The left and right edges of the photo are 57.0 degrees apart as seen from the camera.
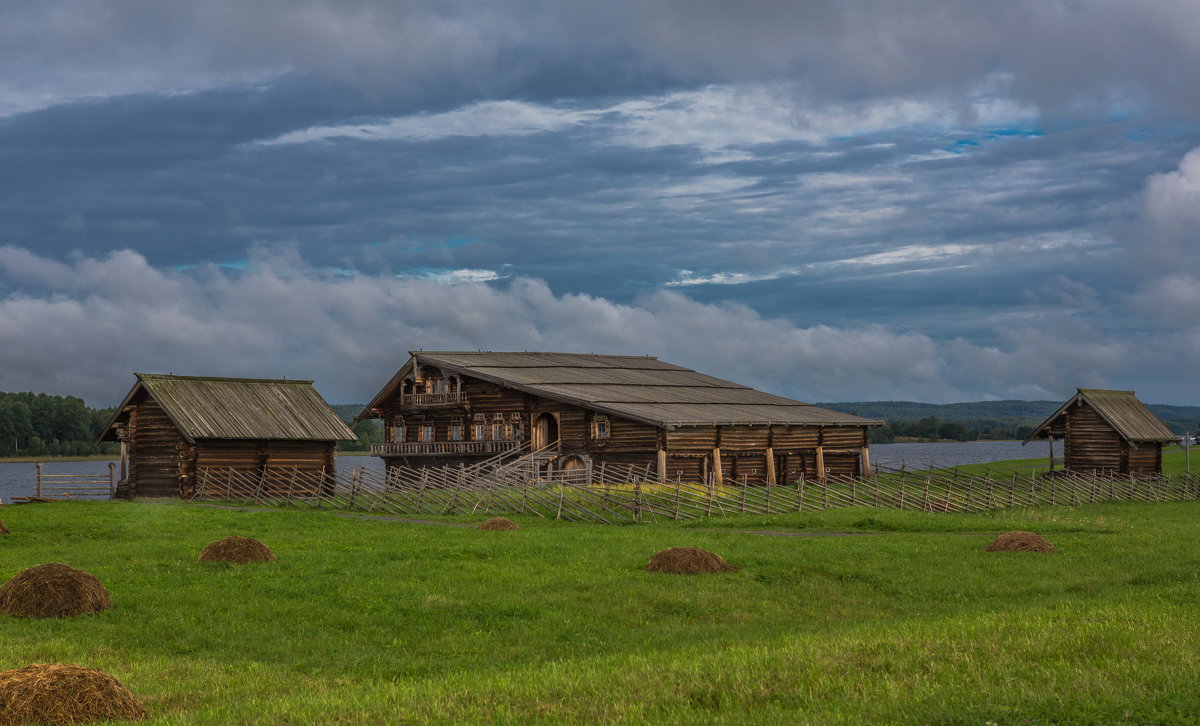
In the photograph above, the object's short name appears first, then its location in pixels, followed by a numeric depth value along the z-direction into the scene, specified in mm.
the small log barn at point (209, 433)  51875
